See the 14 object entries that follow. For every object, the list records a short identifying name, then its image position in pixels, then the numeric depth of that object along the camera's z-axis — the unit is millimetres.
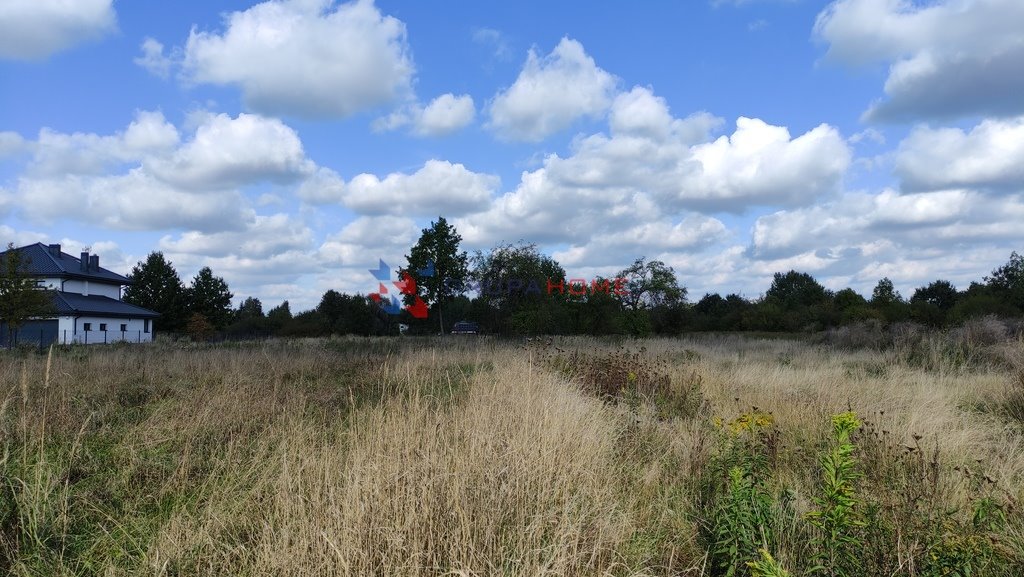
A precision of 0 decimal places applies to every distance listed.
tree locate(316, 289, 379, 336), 49281
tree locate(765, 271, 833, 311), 61125
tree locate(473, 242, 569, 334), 29672
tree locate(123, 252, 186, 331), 59375
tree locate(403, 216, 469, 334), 40219
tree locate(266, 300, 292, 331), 53847
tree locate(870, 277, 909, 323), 33119
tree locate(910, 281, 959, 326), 47844
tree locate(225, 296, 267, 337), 47725
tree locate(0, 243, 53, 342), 27203
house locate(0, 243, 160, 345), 38812
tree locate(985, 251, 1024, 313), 33156
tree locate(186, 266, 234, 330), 61438
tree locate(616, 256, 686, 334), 38344
